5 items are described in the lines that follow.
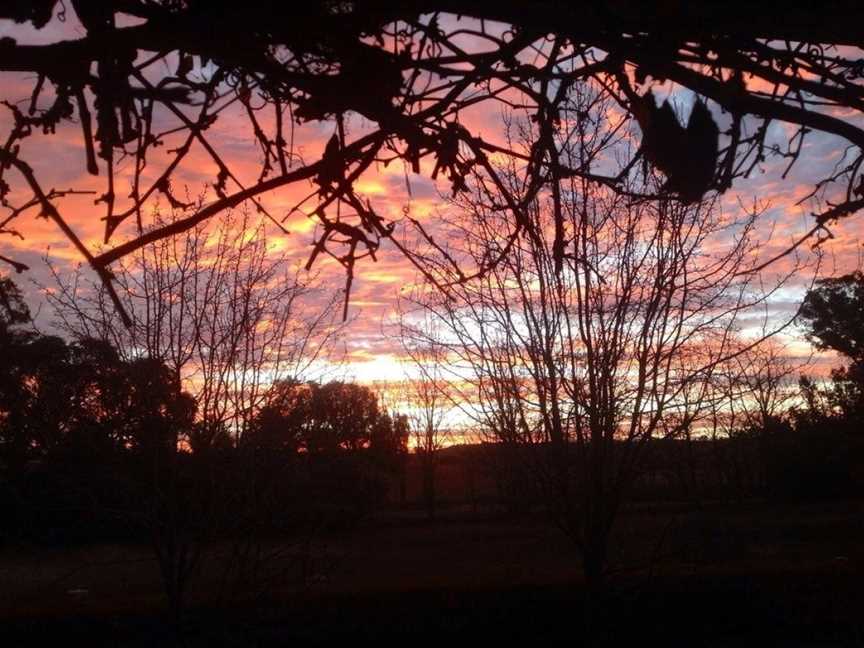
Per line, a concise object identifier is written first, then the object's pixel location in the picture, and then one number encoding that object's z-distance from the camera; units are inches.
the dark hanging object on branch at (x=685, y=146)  67.6
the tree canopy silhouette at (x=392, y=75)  59.3
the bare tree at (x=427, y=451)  939.1
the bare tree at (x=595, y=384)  354.9
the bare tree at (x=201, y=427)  394.0
